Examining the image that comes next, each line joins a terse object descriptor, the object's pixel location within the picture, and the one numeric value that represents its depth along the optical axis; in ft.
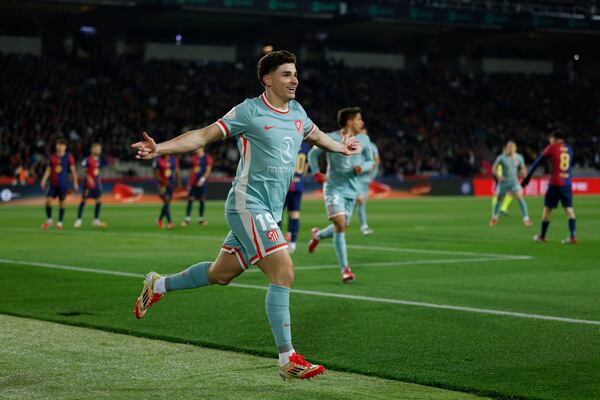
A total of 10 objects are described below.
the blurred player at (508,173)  90.43
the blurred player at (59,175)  79.05
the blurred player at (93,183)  82.84
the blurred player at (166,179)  81.20
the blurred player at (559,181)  66.90
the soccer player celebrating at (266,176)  24.03
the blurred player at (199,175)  87.35
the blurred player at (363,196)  75.56
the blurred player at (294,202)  60.90
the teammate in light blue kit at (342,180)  44.39
